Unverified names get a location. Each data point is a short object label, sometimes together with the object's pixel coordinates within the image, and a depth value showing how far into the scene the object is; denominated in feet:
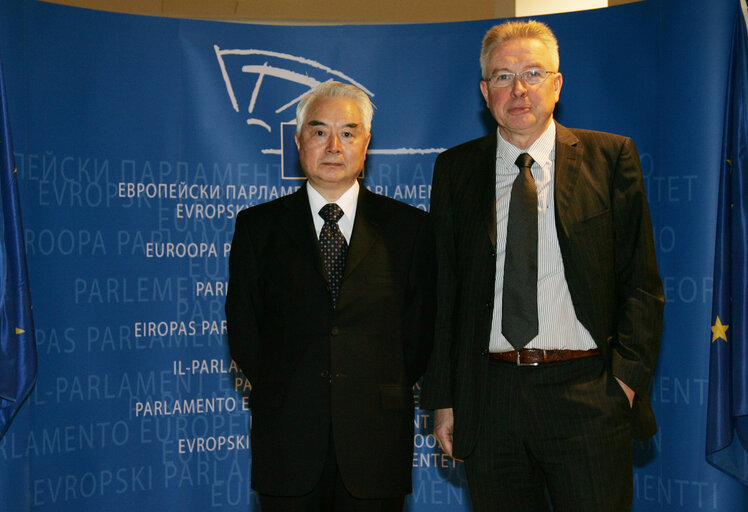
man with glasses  6.73
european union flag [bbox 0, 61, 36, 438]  9.20
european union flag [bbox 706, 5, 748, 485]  9.07
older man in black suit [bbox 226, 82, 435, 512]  7.02
